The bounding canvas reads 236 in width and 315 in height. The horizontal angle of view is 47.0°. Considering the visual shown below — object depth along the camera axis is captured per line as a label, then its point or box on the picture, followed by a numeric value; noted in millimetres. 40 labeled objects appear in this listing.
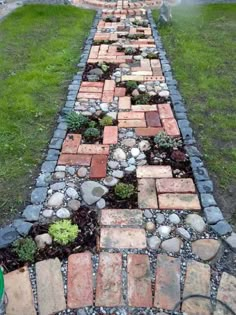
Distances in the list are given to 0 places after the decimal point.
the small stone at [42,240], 1648
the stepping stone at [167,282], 1423
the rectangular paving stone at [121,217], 1774
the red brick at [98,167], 2075
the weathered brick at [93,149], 2272
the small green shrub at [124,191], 1909
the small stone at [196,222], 1733
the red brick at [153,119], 2547
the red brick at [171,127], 2420
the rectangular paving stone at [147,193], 1867
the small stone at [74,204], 1854
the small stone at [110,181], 2008
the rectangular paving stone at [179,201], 1849
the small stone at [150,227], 1725
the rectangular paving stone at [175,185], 1954
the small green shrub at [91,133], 2415
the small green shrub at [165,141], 2284
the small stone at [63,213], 1803
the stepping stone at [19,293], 1391
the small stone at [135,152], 2251
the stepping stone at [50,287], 1405
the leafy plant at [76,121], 2508
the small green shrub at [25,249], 1577
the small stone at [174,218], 1771
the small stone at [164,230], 1701
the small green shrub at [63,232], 1665
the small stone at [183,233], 1687
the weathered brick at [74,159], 2174
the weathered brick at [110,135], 2371
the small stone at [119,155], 2216
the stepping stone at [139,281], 1426
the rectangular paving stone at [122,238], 1654
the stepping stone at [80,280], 1424
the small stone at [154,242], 1647
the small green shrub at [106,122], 2537
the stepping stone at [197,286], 1396
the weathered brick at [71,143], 2287
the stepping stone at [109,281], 1424
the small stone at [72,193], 1927
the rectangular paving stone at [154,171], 2070
